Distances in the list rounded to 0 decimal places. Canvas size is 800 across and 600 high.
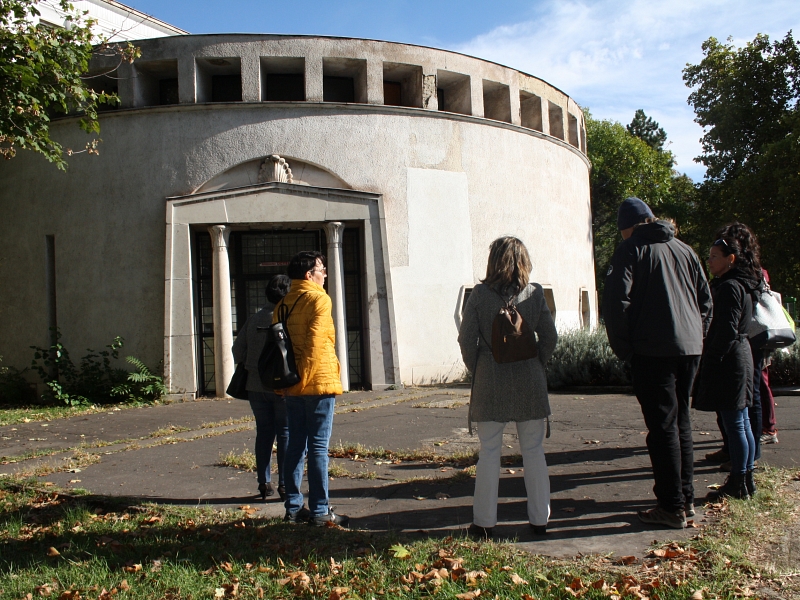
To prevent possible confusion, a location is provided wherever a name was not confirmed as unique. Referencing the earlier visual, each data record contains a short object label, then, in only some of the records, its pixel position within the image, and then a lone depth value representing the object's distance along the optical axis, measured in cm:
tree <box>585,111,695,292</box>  4309
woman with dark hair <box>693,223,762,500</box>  493
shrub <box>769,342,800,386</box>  1140
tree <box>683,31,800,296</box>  2536
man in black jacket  445
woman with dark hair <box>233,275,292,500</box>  570
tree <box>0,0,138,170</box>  952
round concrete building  1431
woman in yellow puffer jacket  481
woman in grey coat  436
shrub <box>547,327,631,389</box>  1312
